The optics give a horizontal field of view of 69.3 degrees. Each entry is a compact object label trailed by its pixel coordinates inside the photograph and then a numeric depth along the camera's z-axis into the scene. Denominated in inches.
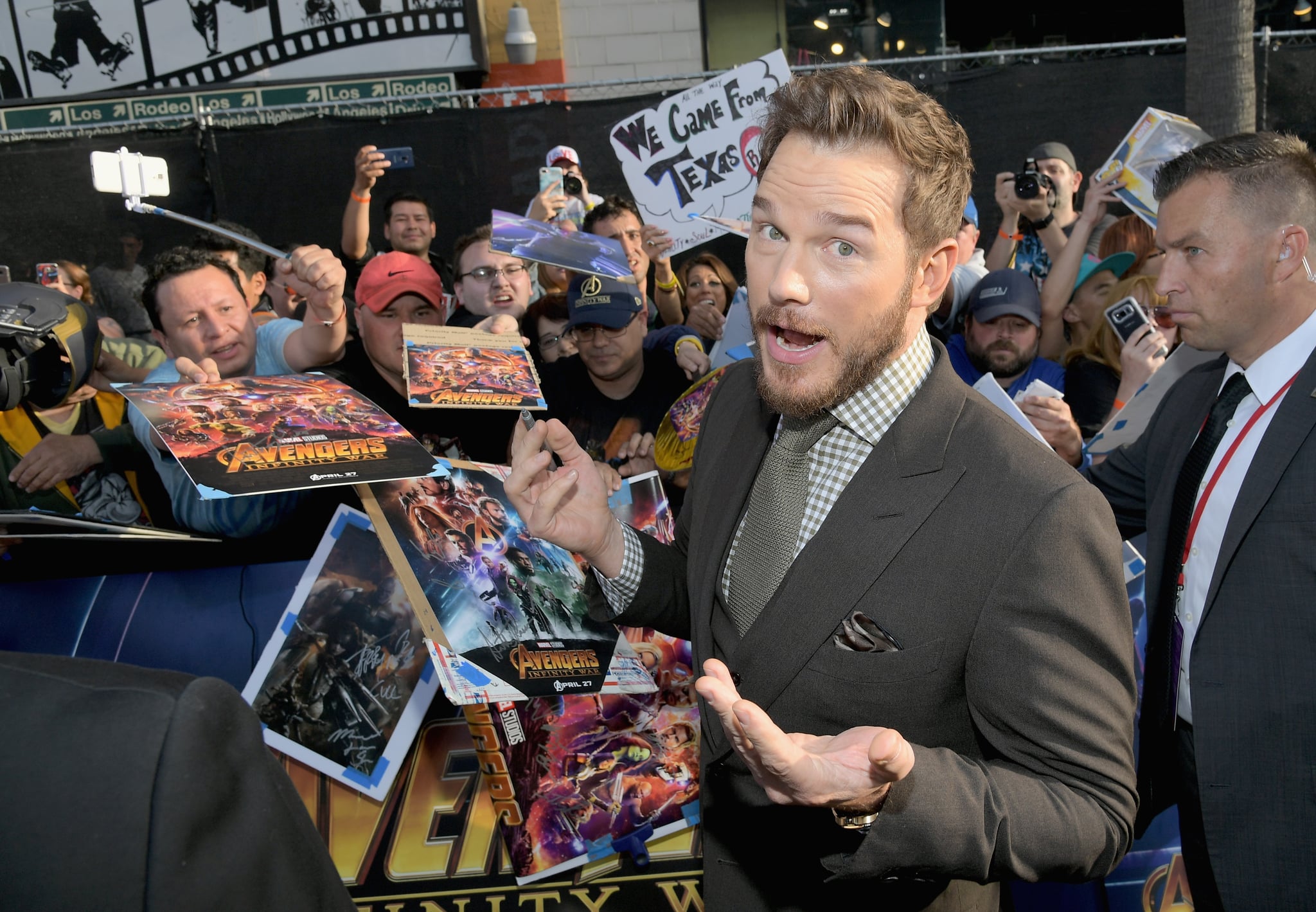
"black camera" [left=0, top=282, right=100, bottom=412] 92.7
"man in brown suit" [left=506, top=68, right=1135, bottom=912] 48.4
